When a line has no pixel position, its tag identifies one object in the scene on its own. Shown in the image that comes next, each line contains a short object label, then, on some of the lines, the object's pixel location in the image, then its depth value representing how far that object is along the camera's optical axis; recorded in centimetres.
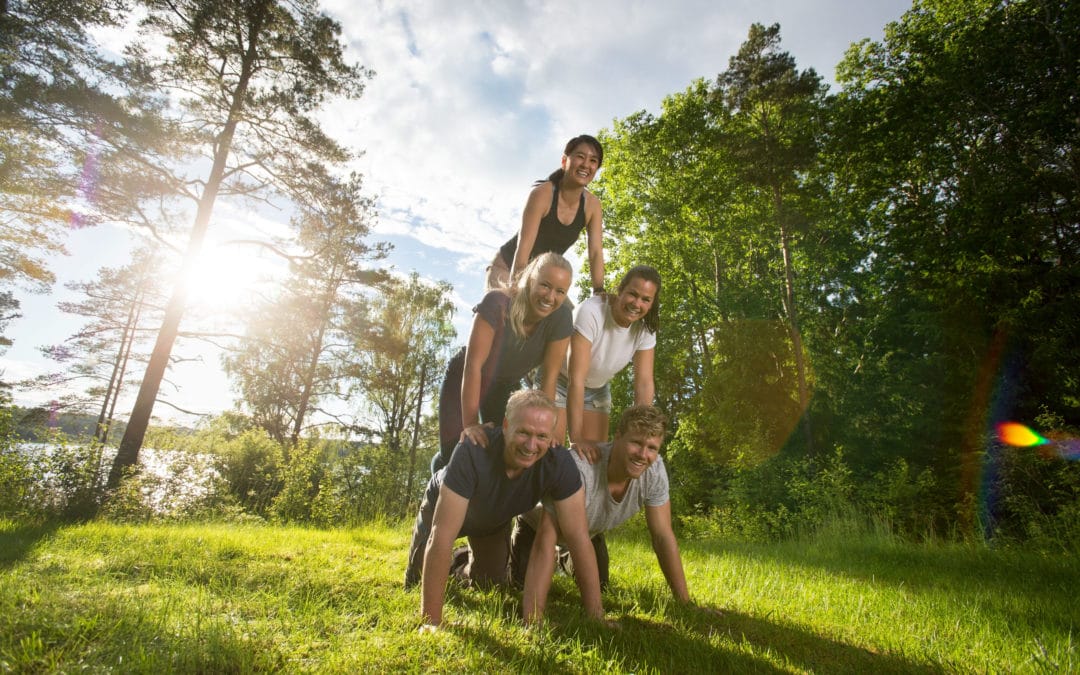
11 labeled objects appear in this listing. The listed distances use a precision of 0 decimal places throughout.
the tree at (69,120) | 855
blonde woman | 300
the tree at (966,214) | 1075
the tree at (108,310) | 1372
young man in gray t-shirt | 293
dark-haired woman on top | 358
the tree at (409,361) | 2134
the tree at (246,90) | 952
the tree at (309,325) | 1215
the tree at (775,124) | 1434
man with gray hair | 250
